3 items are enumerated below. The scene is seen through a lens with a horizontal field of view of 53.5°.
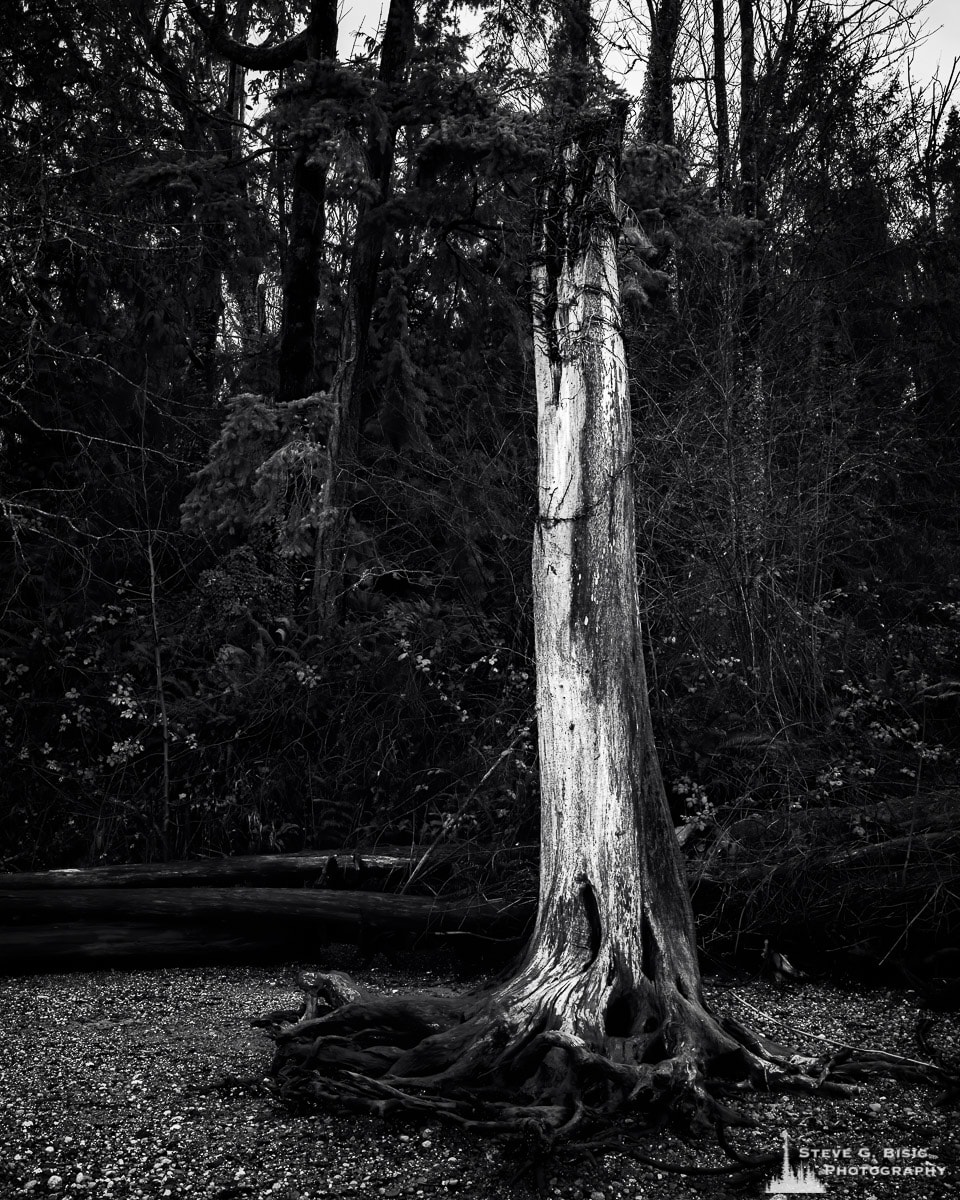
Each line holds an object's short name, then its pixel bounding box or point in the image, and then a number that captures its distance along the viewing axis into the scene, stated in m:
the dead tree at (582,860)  4.05
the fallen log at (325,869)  6.99
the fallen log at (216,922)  6.53
